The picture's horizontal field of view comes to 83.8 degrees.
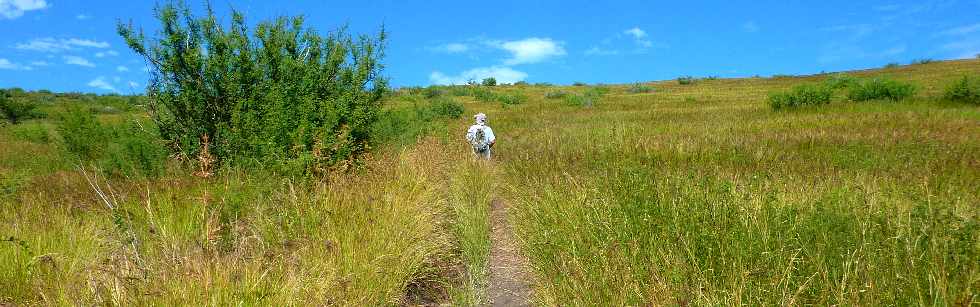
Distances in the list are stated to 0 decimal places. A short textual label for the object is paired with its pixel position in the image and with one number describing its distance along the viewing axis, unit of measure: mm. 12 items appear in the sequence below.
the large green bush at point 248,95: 7645
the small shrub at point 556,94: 46175
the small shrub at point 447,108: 29655
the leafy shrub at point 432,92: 48631
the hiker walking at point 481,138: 10648
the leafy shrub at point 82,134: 11195
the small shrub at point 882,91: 23203
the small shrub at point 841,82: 31289
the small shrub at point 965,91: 19516
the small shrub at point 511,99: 39209
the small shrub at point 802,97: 21953
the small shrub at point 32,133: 23959
